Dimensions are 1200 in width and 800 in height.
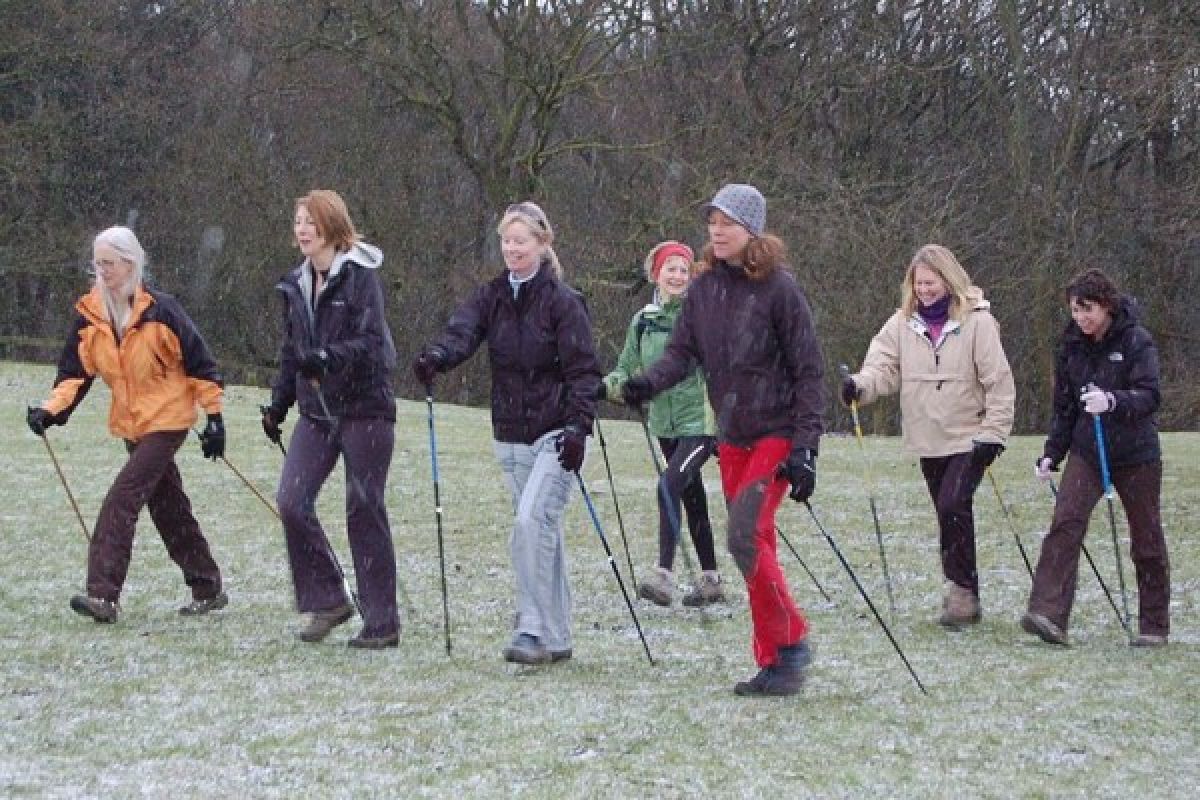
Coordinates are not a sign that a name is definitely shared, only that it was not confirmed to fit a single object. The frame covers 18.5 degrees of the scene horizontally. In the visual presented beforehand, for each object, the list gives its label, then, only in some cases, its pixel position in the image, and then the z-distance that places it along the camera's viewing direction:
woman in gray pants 14.01
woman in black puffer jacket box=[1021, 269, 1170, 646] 15.59
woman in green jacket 17.58
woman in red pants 12.84
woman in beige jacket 16.35
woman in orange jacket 15.88
